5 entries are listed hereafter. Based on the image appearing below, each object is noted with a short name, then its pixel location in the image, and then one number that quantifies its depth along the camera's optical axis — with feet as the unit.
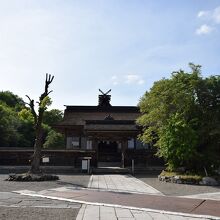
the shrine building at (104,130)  63.31
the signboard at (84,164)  55.87
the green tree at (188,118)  43.65
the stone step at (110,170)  57.18
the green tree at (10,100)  152.65
